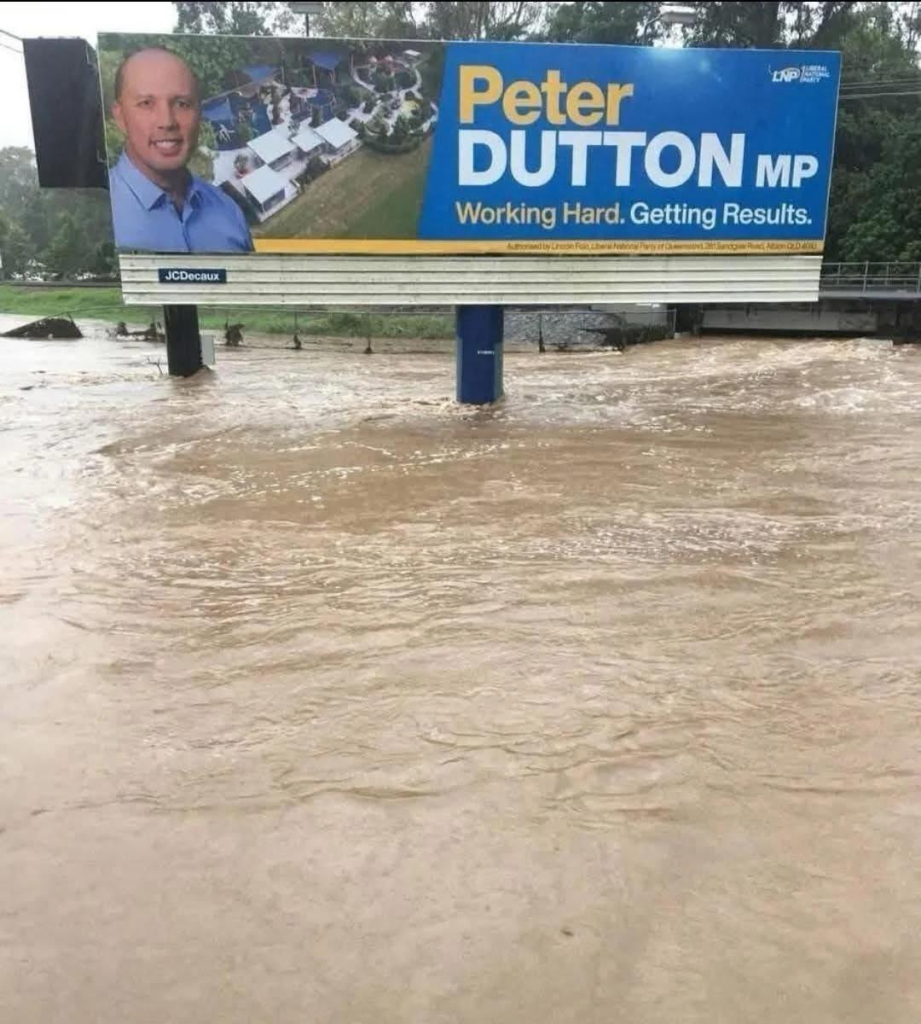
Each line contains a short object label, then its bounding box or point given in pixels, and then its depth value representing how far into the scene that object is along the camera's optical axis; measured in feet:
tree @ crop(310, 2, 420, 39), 147.23
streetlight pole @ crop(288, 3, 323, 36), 54.69
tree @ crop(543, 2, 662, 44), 130.00
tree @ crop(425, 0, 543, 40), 146.20
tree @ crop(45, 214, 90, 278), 205.87
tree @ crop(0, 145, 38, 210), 323.98
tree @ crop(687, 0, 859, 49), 137.08
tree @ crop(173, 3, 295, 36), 155.43
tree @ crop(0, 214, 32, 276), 222.28
